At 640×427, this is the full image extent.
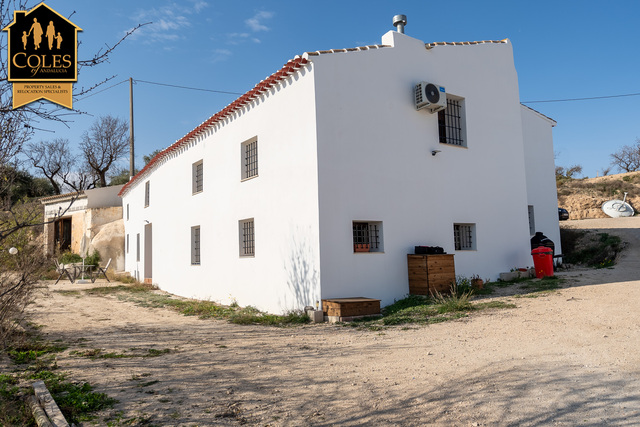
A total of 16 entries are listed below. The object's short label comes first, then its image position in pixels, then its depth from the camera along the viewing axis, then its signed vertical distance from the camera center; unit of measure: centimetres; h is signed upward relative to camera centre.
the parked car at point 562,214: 2002 +157
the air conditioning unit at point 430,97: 1102 +383
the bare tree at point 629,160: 4731 +914
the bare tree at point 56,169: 3966 +880
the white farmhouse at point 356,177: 989 +198
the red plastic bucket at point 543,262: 1296 -33
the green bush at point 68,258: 2419 +44
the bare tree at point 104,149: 4209 +1080
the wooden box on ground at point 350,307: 892 -99
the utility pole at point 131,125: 2980 +929
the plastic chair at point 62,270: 1981 -16
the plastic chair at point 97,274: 2062 -43
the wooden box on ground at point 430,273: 1022 -44
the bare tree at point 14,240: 381 +40
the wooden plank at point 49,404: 389 -128
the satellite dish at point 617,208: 2720 +235
